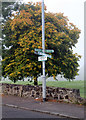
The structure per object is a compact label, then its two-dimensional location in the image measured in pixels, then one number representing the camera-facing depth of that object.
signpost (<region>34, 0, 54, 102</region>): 14.48
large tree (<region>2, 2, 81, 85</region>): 18.75
